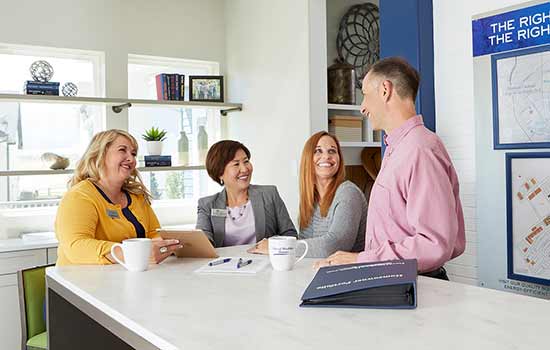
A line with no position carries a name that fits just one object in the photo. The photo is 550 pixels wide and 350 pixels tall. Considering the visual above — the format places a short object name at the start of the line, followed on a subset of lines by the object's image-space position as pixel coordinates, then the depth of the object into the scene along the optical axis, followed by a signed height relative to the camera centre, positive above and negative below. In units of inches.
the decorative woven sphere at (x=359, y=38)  183.8 +45.1
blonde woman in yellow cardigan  79.9 -5.1
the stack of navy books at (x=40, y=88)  151.5 +25.0
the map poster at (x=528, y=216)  103.6 -9.3
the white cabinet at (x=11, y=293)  137.3 -28.7
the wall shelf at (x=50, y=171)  147.6 +1.8
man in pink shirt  63.1 -2.2
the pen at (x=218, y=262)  73.7 -11.9
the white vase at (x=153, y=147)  170.1 +8.6
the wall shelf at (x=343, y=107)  162.1 +19.3
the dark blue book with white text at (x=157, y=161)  168.2 +4.5
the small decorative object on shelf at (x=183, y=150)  177.6 +8.0
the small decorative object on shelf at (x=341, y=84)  168.2 +26.8
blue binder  50.2 -11.1
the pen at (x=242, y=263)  72.0 -11.9
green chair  97.4 -22.9
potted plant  170.1 +10.5
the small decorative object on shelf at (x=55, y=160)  155.5 +5.0
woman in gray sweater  87.5 -5.4
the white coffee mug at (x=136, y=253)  70.4 -9.9
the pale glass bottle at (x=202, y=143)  183.5 +10.4
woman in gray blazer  106.1 -6.4
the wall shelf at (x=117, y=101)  149.3 +22.1
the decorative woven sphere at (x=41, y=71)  156.6 +30.6
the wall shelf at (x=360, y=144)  165.5 +8.3
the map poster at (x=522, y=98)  103.2 +13.4
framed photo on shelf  178.7 +28.2
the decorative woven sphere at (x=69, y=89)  160.1 +25.6
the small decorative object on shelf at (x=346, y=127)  165.8 +13.5
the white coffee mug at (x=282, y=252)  69.2 -9.9
